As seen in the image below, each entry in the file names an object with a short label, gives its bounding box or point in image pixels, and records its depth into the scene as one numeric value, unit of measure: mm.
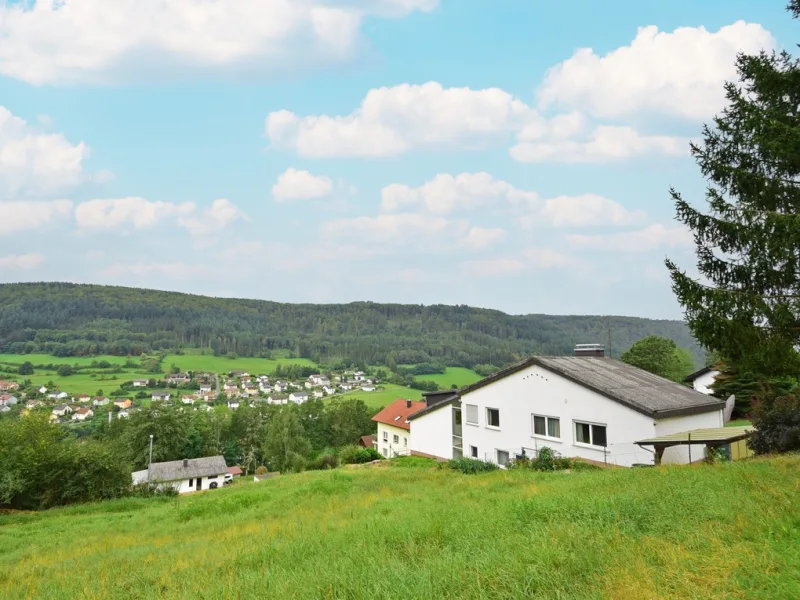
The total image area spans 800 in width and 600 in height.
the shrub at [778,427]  13203
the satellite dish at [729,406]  26425
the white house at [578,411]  19031
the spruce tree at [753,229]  9719
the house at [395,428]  43906
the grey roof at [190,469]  56781
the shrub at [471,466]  18594
